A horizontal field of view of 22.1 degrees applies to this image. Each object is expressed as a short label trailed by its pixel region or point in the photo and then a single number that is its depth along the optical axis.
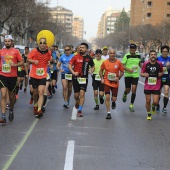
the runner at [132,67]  11.98
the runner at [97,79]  12.45
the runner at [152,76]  10.62
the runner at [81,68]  10.91
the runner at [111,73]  10.79
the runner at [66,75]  12.46
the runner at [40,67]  10.37
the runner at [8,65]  9.74
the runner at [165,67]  11.41
